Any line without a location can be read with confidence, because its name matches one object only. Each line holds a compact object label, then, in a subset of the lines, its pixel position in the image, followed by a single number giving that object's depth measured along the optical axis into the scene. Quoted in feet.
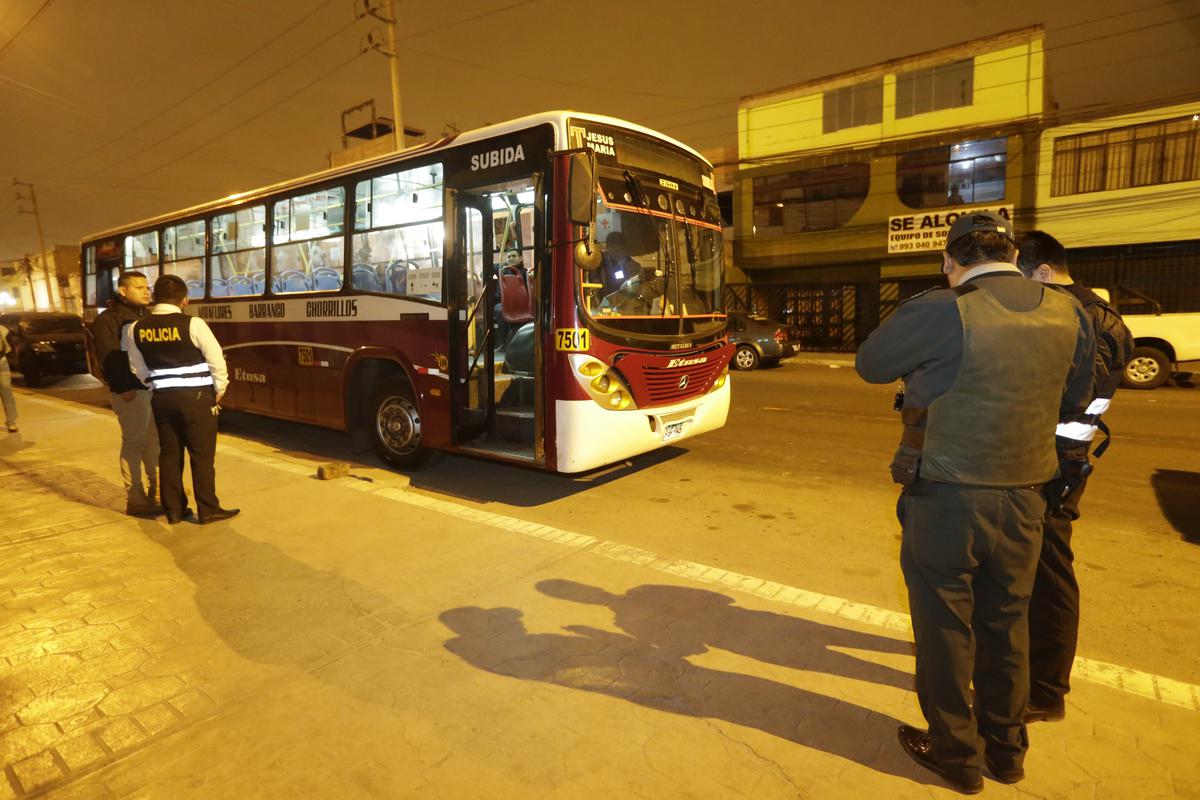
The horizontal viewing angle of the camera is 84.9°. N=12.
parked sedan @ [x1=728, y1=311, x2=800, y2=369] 57.21
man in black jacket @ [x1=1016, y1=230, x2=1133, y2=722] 8.87
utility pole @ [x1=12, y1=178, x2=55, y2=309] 154.81
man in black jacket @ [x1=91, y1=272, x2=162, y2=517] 18.13
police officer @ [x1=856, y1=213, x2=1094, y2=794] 7.45
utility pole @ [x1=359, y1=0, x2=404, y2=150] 58.80
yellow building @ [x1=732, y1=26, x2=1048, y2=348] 72.02
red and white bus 17.75
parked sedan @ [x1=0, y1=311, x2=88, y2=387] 54.98
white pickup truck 39.81
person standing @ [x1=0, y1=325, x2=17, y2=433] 30.04
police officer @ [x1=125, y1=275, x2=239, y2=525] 16.67
